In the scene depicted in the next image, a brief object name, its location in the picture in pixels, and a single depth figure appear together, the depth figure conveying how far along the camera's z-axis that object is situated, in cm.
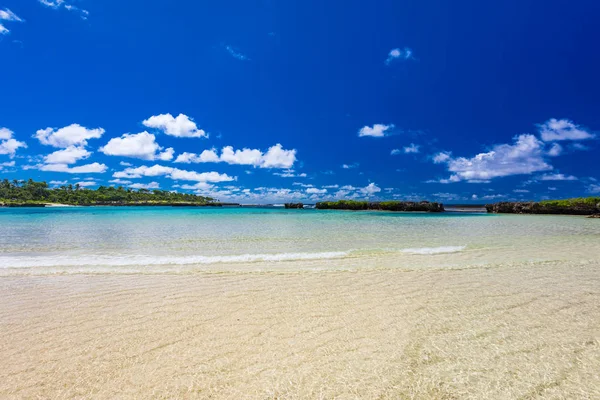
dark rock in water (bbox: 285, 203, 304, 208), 10869
